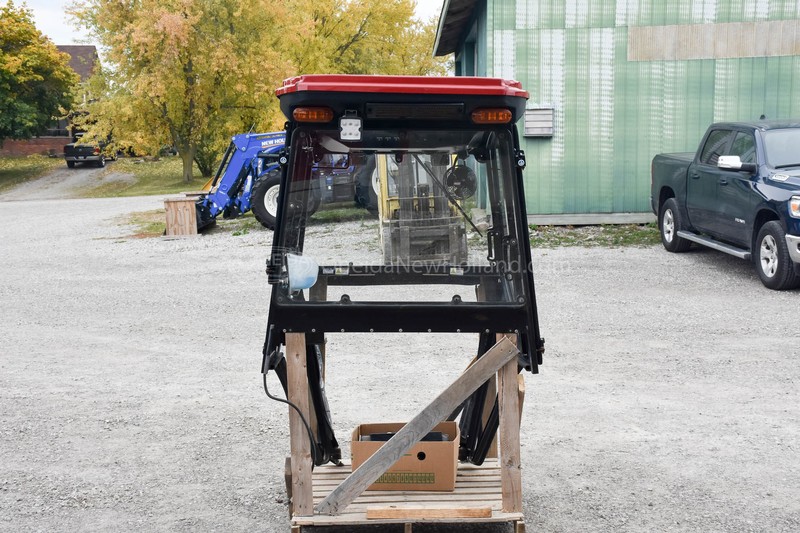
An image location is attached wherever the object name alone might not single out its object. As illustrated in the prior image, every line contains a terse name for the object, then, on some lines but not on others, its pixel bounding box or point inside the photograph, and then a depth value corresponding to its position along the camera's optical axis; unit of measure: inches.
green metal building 637.3
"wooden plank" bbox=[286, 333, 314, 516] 163.6
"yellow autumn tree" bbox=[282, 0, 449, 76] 1487.5
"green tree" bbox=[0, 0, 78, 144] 1660.9
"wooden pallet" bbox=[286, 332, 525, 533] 163.3
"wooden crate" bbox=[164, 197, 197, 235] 692.1
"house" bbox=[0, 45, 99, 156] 2071.6
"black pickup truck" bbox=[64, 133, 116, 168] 1761.8
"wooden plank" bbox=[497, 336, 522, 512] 164.9
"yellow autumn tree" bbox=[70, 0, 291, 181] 1179.3
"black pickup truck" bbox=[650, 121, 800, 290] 418.3
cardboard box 176.4
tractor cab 159.6
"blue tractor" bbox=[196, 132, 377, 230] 716.0
